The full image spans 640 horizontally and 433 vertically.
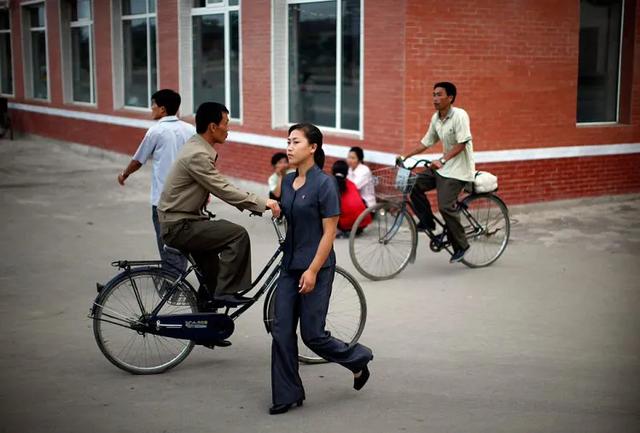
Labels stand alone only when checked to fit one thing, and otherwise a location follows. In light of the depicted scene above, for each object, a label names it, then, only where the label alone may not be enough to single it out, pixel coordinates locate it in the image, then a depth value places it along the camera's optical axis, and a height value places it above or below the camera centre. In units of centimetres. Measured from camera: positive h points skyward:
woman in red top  1173 -192
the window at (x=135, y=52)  1952 -36
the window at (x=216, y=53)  1638 -32
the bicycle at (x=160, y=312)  658 -181
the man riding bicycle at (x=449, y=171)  971 -134
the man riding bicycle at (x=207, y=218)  673 -123
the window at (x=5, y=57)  2773 -61
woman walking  591 -135
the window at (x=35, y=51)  2522 -41
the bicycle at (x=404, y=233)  966 -194
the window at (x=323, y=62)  1362 -41
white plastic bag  1000 -147
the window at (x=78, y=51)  2250 -38
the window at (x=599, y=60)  1404 -40
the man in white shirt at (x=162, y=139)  889 -92
